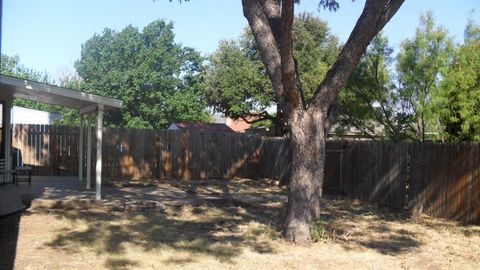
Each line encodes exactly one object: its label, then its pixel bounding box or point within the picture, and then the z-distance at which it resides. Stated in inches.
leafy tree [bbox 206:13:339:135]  1248.8
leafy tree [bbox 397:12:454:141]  593.6
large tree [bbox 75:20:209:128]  1536.7
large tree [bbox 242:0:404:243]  340.8
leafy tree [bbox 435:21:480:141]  511.5
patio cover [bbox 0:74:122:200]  432.7
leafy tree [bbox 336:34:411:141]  668.1
